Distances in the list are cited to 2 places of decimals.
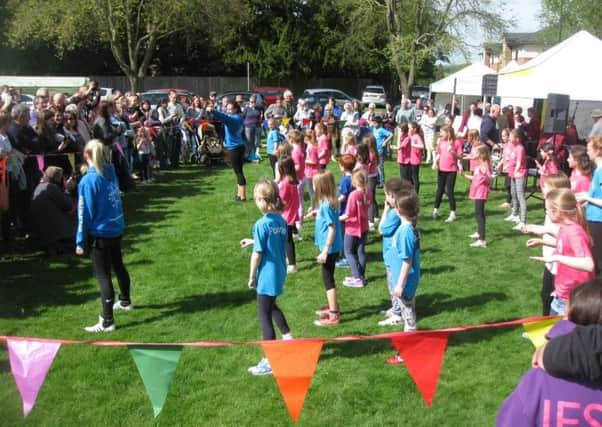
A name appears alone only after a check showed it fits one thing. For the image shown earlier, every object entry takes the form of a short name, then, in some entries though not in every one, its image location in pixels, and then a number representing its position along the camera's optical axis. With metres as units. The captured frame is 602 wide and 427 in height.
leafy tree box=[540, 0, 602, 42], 41.72
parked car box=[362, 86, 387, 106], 44.23
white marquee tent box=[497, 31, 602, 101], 14.20
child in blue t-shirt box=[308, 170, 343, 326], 6.17
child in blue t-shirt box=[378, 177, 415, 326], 6.17
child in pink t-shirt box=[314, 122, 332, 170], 11.44
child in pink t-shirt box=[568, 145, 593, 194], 7.15
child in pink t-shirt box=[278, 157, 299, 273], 7.40
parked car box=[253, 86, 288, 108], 33.44
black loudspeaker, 14.38
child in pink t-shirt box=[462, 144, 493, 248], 9.27
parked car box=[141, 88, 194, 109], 26.70
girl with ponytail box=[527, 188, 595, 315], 4.42
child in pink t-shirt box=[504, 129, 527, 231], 10.40
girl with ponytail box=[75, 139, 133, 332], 5.91
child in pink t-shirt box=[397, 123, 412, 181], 12.06
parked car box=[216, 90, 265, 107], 30.67
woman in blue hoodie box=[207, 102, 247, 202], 12.01
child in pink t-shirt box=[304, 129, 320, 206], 10.66
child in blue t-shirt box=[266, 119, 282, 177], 13.20
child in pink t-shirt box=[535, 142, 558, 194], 9.58
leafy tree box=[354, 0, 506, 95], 35.72
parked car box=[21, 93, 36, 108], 22.76
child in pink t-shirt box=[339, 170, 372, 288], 7.06
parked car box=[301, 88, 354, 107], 32.89
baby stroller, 17.53
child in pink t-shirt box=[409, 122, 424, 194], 11.92
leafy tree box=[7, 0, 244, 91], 32.56
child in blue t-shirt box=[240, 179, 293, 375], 5.00
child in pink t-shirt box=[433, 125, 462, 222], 10.64
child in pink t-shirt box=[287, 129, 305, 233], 10.00
